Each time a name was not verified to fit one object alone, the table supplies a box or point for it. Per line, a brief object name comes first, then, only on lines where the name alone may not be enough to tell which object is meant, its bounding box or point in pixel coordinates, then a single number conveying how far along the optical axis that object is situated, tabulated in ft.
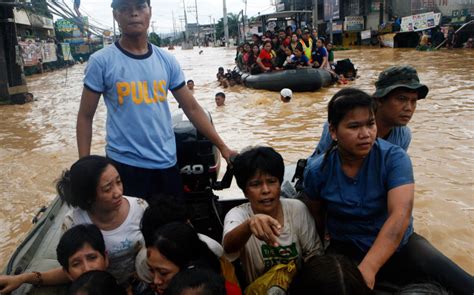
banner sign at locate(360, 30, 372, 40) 93.97
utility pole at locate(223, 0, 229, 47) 152.35
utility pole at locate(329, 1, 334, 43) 97.20
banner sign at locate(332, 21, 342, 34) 103.19
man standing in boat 7.21
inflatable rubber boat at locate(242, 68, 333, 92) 36.91
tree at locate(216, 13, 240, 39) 204.85
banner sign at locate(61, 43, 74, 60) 102.58
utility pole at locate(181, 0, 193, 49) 211.16
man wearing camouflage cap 7.33
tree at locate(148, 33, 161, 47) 197.21
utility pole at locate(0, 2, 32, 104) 38.06
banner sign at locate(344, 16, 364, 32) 99.32
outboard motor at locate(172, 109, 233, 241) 8.96
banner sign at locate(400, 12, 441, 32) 73.16
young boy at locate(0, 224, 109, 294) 6.01
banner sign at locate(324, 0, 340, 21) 100.56
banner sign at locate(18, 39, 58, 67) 74.43
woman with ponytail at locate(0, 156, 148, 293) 6.41
